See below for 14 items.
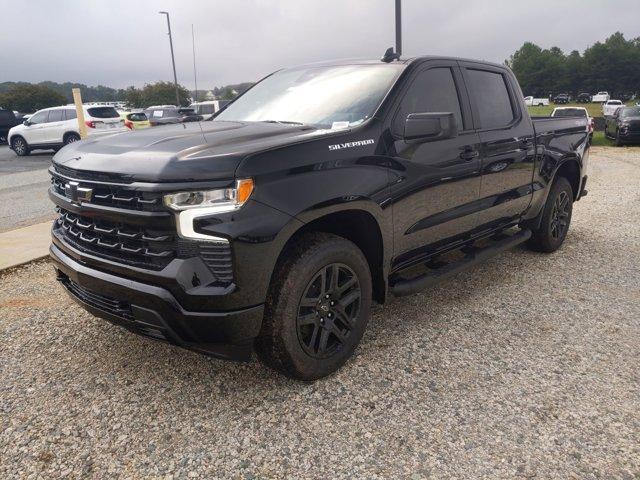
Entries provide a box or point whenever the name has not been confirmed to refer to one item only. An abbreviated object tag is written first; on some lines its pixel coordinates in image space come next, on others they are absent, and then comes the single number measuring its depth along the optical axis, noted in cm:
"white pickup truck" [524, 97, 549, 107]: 8541
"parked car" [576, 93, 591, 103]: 9648
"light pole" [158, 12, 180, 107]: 3447
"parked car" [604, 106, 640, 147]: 1767
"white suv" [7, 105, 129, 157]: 1620
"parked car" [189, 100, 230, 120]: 2588
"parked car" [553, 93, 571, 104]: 9438
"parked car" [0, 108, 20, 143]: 2291
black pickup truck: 234
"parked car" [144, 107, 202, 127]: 2246
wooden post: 965
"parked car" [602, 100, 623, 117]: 3694
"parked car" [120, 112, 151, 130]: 1823
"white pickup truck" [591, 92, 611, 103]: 8238
